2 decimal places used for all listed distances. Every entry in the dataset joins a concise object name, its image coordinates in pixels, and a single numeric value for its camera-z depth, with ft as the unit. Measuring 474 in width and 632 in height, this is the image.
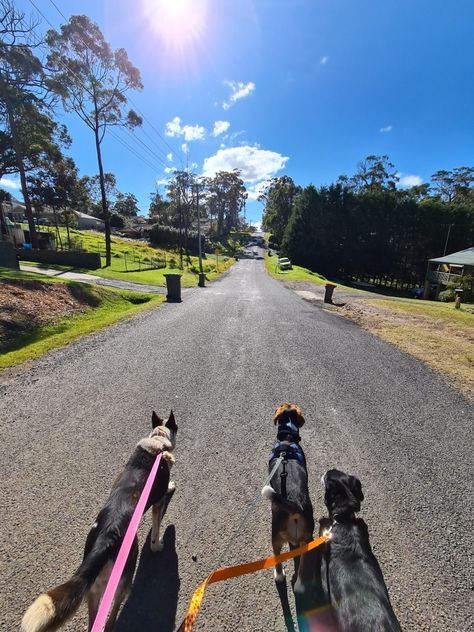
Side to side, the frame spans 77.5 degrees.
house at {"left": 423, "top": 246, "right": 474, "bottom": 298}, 102.32
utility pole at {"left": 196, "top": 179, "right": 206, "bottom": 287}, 75.82
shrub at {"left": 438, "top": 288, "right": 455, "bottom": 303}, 92.34
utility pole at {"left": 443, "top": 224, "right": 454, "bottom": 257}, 152.97
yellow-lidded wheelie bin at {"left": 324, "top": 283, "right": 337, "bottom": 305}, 56.24
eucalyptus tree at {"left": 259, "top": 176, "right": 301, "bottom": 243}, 250.57
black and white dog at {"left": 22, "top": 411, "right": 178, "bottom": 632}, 4.68
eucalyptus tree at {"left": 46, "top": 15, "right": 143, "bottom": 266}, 73.31
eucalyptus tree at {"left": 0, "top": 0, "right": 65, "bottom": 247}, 54.75
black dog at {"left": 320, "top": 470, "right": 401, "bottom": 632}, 4.98
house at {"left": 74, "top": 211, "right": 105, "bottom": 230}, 221.87
